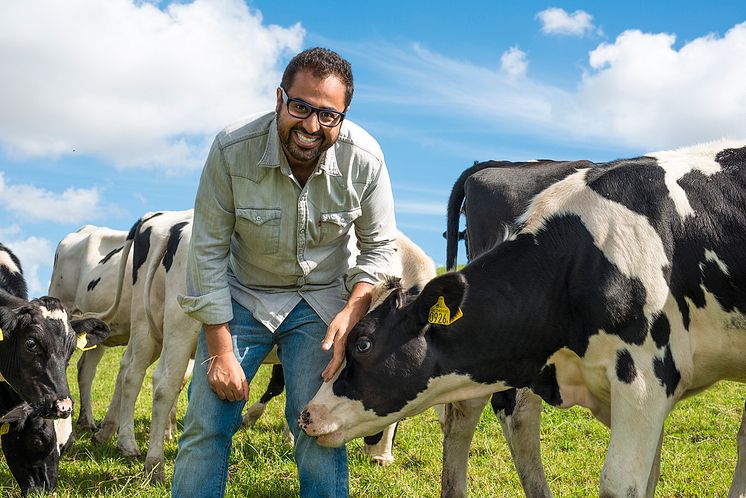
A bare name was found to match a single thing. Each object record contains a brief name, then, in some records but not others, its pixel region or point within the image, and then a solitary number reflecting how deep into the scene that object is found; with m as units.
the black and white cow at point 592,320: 4.39
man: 4.47
